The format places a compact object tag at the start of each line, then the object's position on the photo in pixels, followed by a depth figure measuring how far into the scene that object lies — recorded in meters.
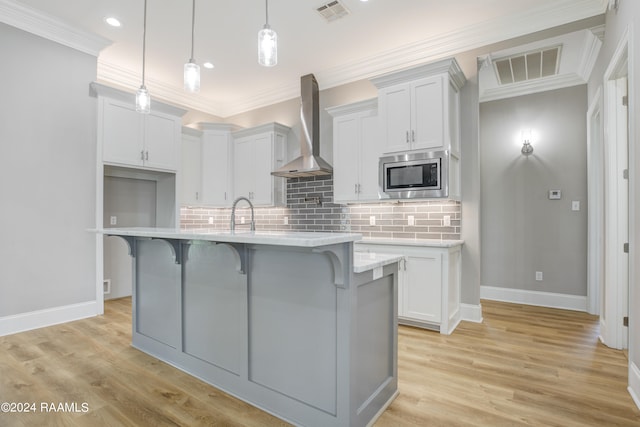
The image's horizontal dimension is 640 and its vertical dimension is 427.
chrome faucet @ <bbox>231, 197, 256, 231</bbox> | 2.24
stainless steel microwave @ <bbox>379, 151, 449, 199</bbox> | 3.38
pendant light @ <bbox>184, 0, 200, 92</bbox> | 2.28
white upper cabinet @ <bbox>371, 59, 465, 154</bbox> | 3.37
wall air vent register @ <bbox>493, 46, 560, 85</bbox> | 3.64
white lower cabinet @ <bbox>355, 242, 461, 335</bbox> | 3.24
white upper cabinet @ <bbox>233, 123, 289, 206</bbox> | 5.09
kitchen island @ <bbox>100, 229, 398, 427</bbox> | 1.67
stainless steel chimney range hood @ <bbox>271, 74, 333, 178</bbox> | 4.58
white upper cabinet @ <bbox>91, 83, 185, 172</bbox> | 3.95
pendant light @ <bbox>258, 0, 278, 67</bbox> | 1.91
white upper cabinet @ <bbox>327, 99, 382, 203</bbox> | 4.05
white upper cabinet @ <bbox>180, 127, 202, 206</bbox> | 5.25
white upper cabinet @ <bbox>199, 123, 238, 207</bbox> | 5.45
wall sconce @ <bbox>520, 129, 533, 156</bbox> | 4.39
